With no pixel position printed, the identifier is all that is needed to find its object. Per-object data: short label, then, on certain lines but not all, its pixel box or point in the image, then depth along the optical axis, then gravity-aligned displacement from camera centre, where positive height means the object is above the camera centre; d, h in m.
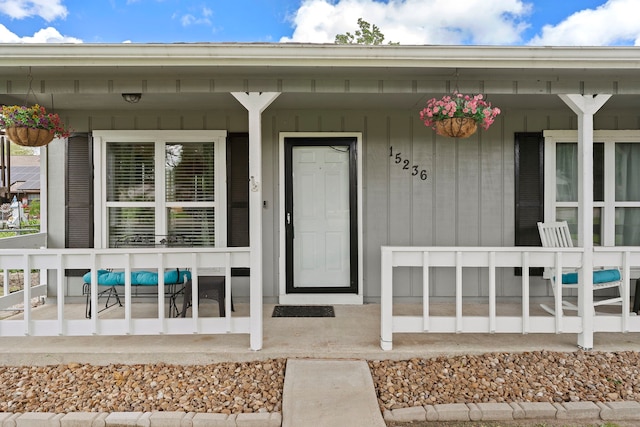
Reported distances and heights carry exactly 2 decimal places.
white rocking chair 3.52 -0.54
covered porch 2.84 +1.01
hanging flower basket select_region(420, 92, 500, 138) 2.94 +0.77
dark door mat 3.84 -0.98
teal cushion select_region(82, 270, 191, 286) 3.62 -0.59
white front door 4.29 +0.01
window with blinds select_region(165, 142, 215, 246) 4.25 +0.30
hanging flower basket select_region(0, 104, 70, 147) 2.99 +0.72
